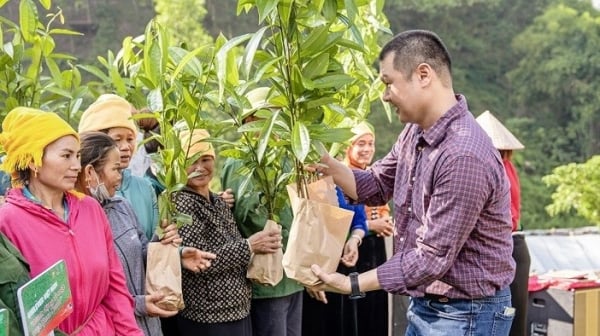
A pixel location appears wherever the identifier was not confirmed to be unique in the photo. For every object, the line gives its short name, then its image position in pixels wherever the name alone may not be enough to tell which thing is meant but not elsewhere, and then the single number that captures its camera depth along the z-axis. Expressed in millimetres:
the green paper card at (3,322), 1627
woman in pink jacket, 2115
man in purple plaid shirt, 2090
